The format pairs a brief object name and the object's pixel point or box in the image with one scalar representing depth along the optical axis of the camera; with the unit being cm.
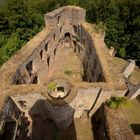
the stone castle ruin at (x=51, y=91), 1678
